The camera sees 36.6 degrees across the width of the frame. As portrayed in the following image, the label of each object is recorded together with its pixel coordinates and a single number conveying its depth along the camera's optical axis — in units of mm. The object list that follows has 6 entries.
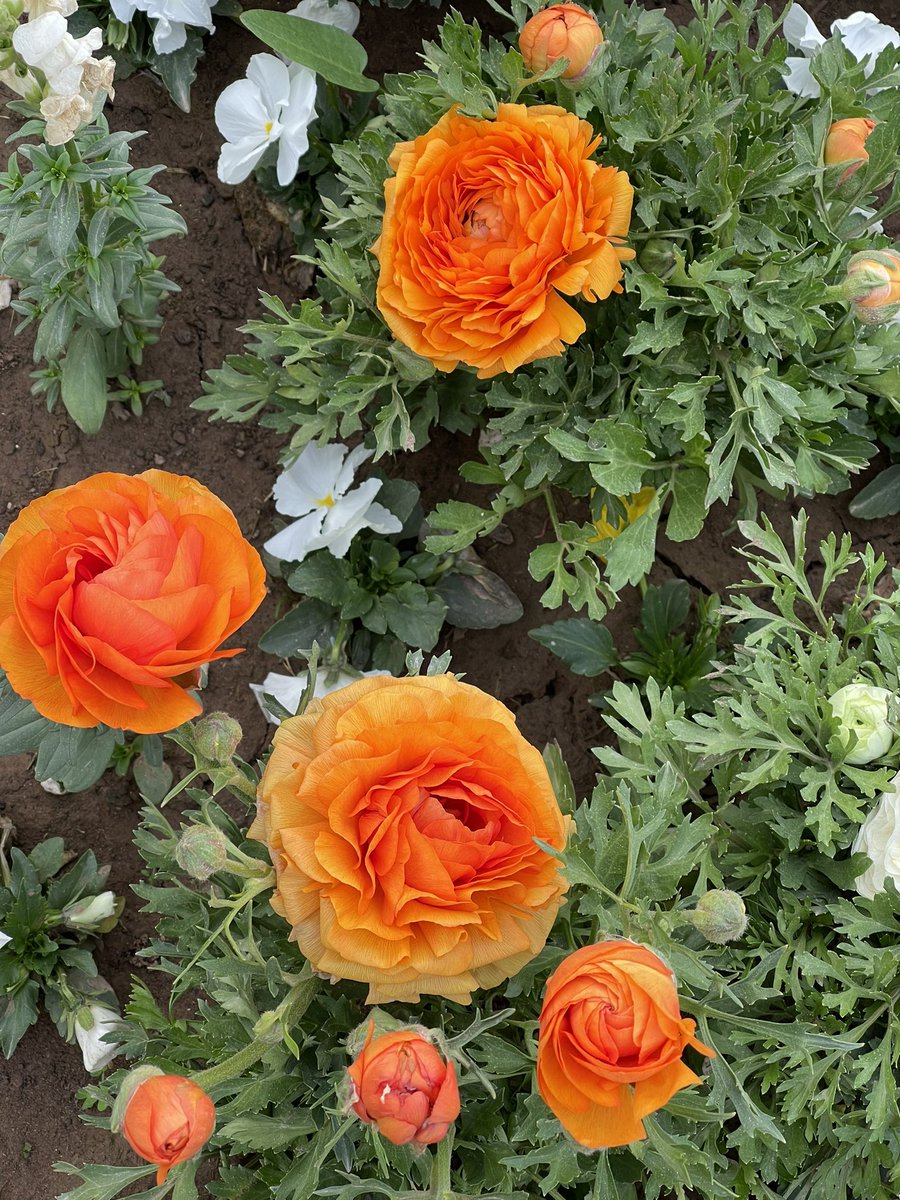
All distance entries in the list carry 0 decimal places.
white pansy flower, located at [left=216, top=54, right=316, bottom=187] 603
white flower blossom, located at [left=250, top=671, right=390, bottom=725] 617
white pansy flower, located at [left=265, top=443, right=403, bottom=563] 599
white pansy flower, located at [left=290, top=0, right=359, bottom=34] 645
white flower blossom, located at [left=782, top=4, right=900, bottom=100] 582
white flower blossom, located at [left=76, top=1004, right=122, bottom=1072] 580
